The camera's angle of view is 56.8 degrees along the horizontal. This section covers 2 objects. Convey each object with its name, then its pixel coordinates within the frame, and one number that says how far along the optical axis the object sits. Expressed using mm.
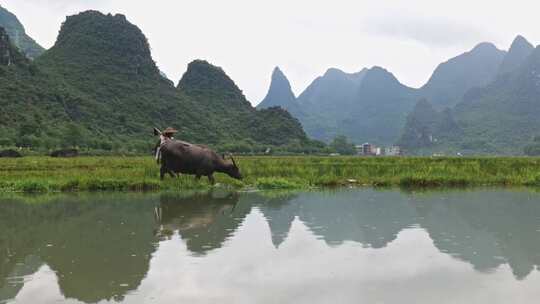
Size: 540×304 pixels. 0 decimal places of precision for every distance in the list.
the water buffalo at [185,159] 15258
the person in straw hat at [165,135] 15609
